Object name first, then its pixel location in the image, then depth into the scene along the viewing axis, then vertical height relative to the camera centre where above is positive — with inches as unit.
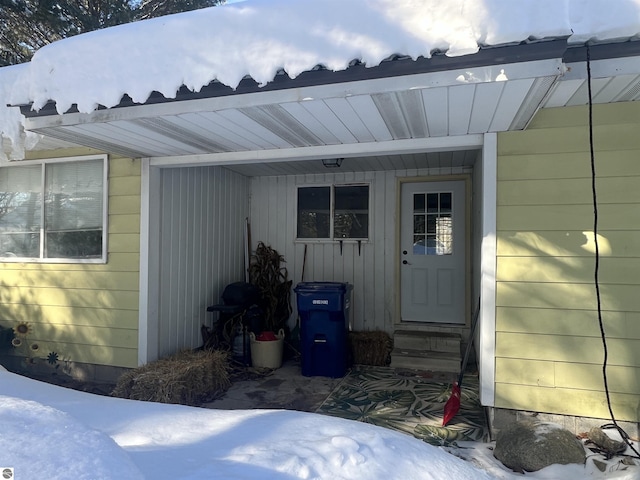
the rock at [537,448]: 108.6 -50.5
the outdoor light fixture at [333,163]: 205.9 +41.0
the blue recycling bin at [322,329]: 186.2 -35.1
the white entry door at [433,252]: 217.0 -1.2
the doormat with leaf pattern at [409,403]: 134.3 -55.7
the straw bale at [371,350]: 206.1 -48.3
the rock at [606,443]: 113.7 -51.2
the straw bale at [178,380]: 150.4 -48.4
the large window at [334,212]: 231.9 +19.8
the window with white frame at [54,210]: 183.3 +15.4
